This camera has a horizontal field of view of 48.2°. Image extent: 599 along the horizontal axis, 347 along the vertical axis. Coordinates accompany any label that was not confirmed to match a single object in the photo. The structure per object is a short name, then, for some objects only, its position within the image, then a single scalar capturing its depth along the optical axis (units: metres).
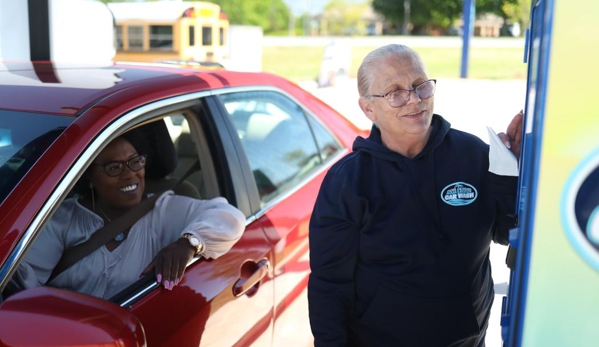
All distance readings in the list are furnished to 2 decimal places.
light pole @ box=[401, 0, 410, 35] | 65.78
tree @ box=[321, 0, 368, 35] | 68.31
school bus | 16.73
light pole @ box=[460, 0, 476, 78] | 17.94
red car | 1.64
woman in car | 2.26
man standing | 1.96
